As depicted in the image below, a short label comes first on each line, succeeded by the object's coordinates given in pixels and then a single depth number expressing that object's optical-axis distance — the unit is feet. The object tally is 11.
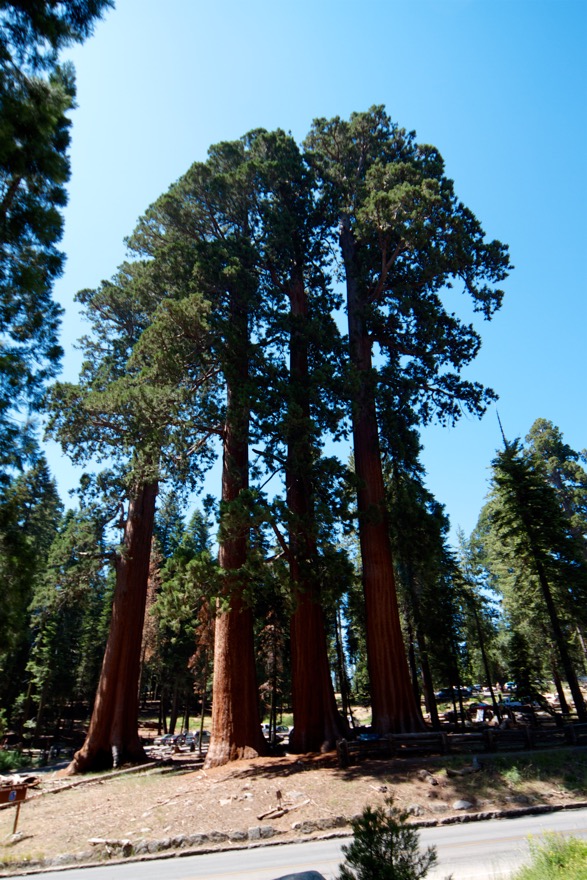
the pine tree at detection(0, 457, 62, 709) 21.26
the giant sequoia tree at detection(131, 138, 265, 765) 47.55
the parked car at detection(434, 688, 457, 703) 139.27
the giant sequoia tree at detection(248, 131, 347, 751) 49.24
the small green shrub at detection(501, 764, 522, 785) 35.32
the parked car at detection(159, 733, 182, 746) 109.68
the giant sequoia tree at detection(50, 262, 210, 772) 49.73
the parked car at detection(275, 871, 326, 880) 14.88
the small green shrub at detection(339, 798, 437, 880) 13.74
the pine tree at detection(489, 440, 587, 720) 63.05
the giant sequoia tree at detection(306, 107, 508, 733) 51.75
